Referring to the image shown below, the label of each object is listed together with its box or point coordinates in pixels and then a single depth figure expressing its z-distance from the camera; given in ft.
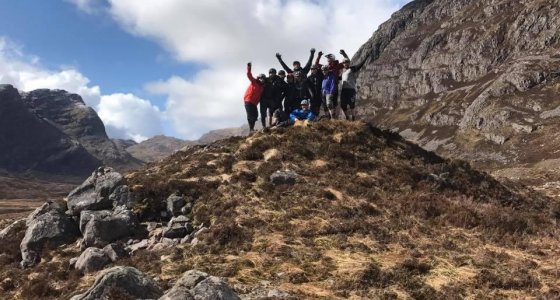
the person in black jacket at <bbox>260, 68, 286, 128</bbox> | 93.20
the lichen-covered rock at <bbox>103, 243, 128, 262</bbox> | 56.80
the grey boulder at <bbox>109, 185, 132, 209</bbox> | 70.90
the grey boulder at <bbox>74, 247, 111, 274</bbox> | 54.75
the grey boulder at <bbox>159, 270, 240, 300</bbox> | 32.91
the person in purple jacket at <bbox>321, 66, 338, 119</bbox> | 87.56
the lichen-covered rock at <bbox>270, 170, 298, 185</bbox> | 73.82
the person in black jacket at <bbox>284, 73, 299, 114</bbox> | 93.41
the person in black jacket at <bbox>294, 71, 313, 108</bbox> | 92.58
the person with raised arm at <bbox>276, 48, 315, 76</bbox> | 91.91
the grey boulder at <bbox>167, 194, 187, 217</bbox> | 68.95
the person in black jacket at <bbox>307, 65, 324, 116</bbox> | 93.86
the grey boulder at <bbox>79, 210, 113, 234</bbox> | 66.39
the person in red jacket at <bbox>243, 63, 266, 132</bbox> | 91.04
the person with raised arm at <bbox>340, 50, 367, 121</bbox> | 87.25
